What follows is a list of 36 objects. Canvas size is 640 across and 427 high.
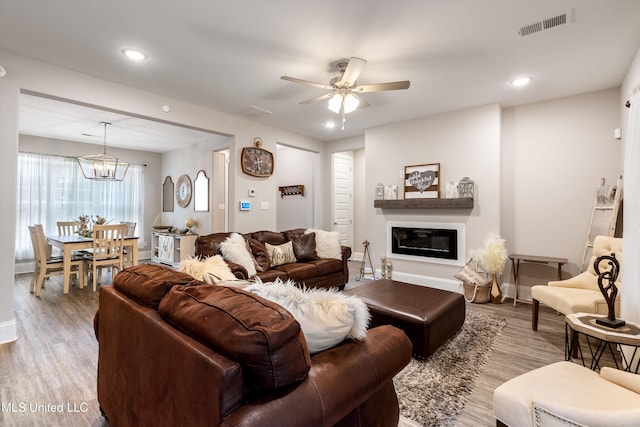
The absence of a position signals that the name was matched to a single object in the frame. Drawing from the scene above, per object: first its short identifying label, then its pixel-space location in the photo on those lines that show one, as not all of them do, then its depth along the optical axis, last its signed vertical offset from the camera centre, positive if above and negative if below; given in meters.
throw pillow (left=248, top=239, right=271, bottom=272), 3.75 -0.53
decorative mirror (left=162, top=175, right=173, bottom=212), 7.29 +0.45
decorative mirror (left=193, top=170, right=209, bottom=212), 6.27 +0.45
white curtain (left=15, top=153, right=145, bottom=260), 5.72 +0.36
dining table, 4.38 -0.49
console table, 3.67 -0.58
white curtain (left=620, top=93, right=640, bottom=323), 2.03 -0.07
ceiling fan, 2.61 +1.19
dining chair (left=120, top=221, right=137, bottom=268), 5.04 -0.77
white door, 6.54 +0.39
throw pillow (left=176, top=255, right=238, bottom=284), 2.02 -0.40
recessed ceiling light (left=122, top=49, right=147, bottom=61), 2.76 +1.48
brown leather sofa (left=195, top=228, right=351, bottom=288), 3.53 -0.69
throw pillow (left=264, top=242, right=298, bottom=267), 4.02 -0.55
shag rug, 1.85 -1.19
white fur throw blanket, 1.19 -0.41
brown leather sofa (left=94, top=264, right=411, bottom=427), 0.90 -0.55
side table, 1.72 -0.69
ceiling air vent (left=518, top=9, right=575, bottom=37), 2.24 +1.47
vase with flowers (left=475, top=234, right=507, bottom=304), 3.91 -0.59
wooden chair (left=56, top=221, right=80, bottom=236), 5.55 -0.27
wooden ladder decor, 3.29 +0.01
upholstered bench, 2.42 -0.83
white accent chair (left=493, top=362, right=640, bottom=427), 1.12 -0.81
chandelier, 5.07 +0.82
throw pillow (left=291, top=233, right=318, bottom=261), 4.38 -0.49
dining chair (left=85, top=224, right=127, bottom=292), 4.55 -0.54
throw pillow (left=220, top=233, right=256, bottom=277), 3.43 -0.46
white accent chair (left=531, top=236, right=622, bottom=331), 2.51 -0.72
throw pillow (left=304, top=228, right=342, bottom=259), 4.59 -0.48
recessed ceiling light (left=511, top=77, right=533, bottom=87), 3.33 +1.50
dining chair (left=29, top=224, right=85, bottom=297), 4.27 -0.74
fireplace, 4.48 -0.44
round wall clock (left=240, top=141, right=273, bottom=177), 4.74 +0.84
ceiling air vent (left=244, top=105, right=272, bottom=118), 4.27 +1.49
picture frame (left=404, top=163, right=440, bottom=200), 4.65 +0.52
